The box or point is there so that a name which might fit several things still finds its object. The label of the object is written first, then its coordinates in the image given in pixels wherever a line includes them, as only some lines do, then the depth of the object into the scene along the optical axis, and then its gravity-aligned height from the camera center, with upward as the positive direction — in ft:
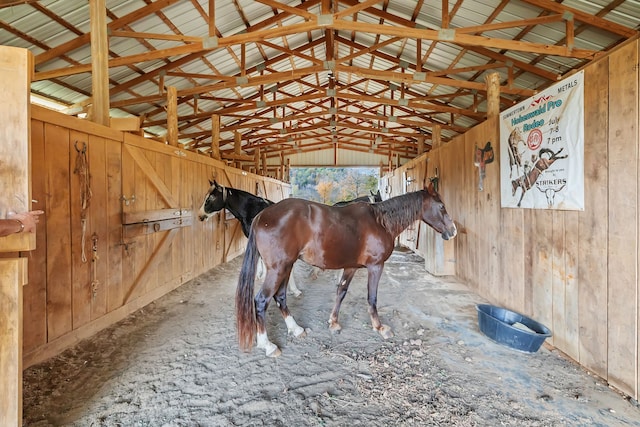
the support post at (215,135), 21.17 +6.08
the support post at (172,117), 15.30 +5.35
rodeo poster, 7.30 +1.77
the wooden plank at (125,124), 10.36 +3.25
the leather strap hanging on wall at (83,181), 8.43 +0.94
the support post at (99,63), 9.92 +5.37
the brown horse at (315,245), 8.28 -1.10
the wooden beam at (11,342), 3.72 -1.71
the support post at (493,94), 12.69 +5.38
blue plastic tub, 7.72 -3.52
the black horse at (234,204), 15.48 +0.38
